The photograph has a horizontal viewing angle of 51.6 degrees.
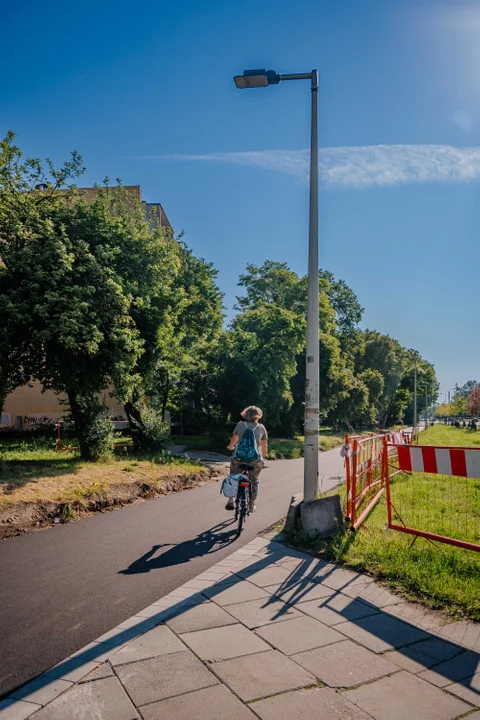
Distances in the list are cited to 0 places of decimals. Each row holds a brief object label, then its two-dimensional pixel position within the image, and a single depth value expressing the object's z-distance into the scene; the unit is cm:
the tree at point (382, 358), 6331
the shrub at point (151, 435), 1675
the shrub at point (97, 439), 1366
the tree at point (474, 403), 6216
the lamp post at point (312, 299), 739
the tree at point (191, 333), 1872
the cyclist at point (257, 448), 764
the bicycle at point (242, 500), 726
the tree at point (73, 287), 1116
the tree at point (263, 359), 2358
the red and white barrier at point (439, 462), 540
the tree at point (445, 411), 12156
